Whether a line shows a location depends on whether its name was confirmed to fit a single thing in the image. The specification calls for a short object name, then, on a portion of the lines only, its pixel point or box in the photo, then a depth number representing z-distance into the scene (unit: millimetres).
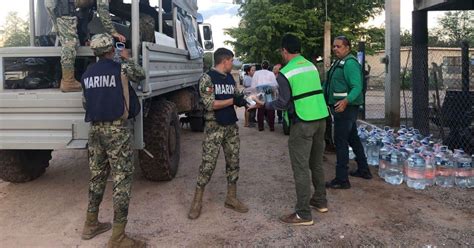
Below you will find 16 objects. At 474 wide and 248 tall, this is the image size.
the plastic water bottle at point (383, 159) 5816
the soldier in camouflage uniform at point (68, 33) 4656
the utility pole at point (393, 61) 9188
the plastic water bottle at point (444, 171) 5531
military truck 4621
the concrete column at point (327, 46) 13655
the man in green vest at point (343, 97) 5219
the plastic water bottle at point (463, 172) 5453
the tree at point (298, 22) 21000
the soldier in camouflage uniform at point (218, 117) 4449
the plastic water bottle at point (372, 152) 6668
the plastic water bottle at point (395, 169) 5688
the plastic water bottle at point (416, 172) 5426
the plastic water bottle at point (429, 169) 5465
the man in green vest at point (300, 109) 4164
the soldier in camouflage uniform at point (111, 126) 3764
